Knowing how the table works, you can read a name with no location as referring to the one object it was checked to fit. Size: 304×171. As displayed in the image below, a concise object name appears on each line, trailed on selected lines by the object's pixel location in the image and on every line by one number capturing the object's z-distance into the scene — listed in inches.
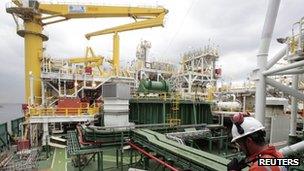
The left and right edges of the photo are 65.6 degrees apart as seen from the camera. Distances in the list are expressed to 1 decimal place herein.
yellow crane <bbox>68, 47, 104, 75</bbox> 1323.8
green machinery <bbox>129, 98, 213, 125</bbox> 824.9
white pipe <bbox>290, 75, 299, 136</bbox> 411.2
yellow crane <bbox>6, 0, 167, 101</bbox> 1031.0
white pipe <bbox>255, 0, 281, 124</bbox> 307.6
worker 96.1
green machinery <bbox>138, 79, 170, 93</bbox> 844.6
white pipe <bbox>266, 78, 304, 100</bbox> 323.1
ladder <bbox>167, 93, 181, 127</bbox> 813.2
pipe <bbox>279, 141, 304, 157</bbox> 265.6
